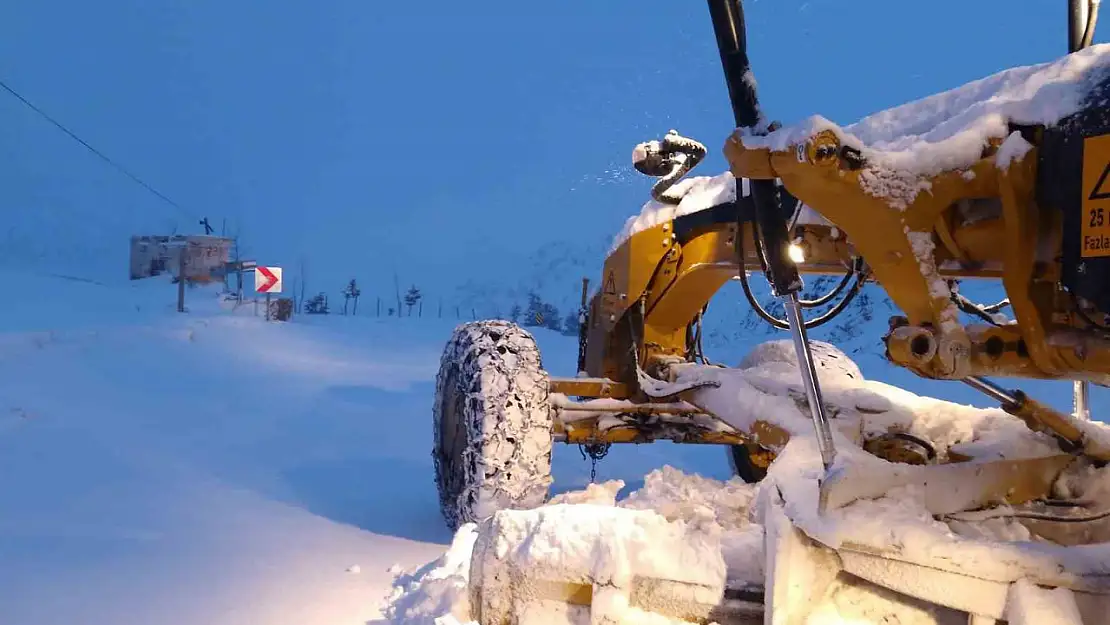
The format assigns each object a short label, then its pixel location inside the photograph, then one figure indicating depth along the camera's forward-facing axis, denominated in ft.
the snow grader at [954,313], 5.65
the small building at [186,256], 78.48
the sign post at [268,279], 49.16
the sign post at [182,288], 53.72
